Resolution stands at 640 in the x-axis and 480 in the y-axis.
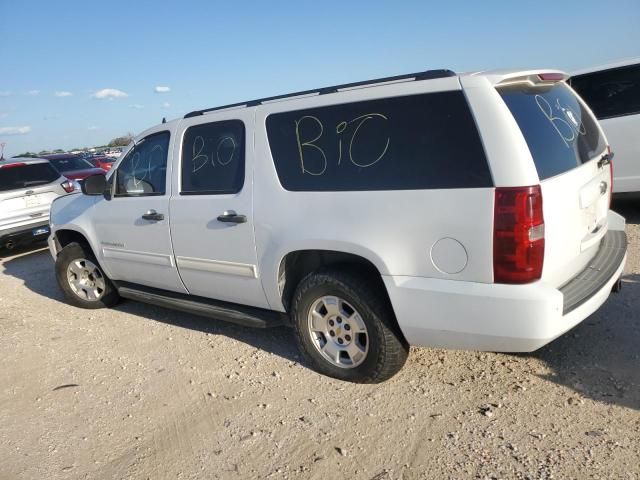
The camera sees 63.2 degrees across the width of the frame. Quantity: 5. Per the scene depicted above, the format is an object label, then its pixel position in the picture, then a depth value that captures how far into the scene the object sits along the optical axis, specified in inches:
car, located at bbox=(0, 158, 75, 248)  315.6
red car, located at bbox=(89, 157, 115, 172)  859.0
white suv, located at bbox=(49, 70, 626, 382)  106.7
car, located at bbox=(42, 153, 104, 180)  472.7
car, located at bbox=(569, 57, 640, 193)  251.9
